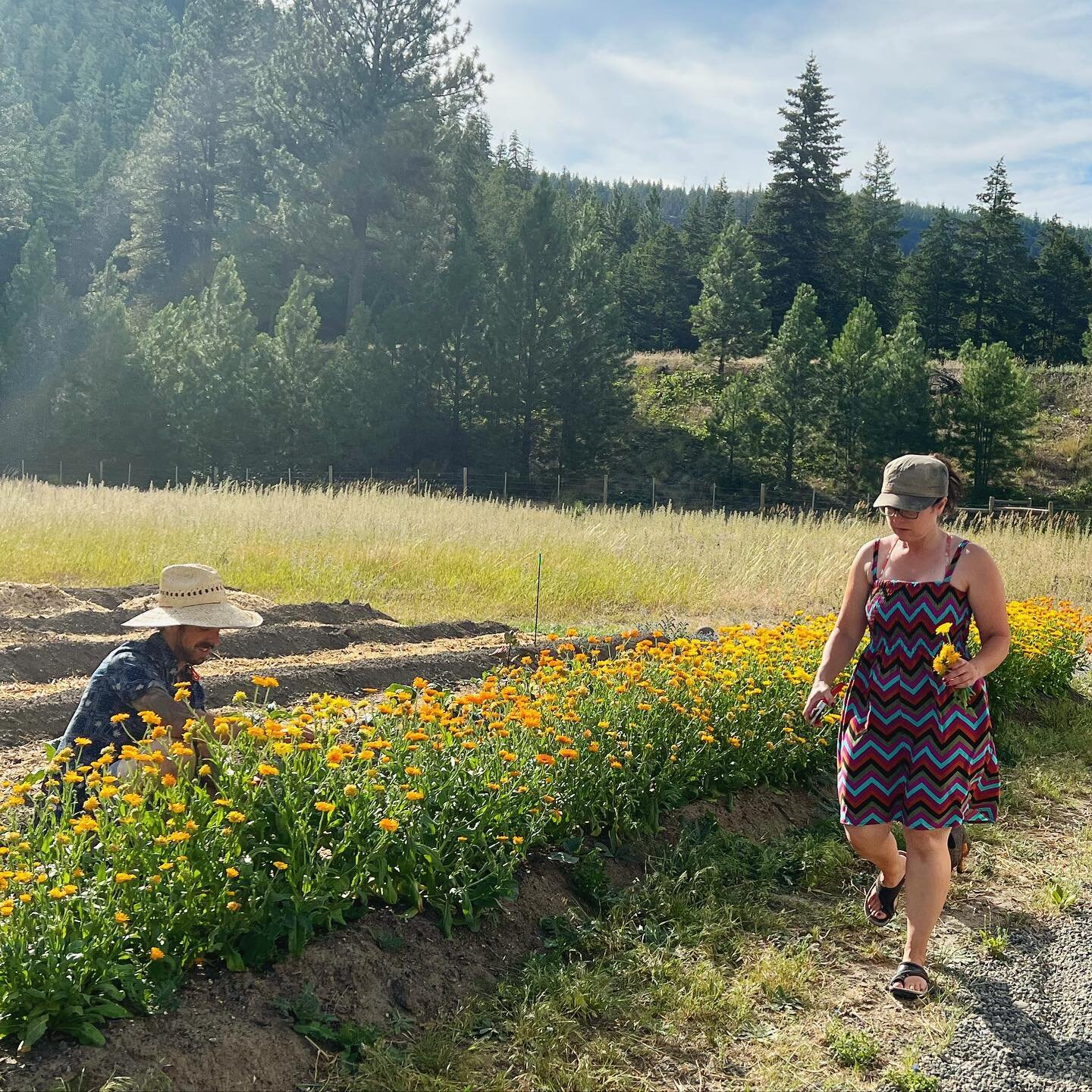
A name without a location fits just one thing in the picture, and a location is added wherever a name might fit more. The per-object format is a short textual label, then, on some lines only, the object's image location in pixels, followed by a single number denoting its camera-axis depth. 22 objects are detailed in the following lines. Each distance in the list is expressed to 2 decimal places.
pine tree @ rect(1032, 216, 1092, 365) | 55.69
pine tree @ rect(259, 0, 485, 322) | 35.47
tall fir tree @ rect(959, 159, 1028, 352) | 53.09
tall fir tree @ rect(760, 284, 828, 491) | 36.62
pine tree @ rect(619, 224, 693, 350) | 58.62
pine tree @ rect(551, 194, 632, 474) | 35.38
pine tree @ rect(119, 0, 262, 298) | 47.72
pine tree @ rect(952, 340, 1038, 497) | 36.41
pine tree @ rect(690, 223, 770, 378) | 44.44
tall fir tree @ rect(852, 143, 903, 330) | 54.06
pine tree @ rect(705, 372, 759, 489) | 37.56
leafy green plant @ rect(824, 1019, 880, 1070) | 3.12
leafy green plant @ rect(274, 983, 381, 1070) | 2.88
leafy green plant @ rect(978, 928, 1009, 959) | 3.87
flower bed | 2.64
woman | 3.37
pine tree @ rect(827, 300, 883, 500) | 37.03
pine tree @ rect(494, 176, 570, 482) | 34.47
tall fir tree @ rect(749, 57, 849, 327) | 51.25
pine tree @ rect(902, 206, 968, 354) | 53.91
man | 3.56
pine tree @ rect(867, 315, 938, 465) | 36.69
